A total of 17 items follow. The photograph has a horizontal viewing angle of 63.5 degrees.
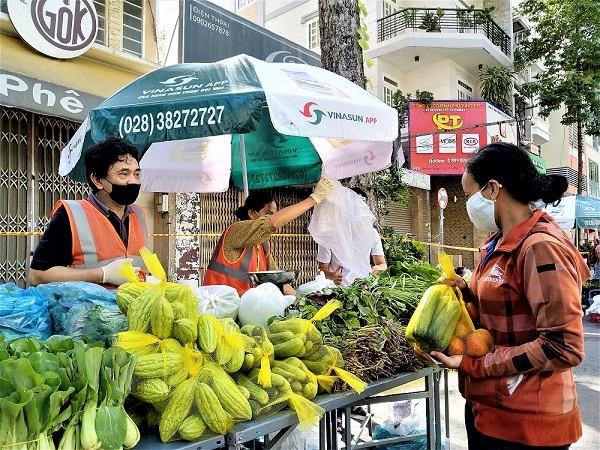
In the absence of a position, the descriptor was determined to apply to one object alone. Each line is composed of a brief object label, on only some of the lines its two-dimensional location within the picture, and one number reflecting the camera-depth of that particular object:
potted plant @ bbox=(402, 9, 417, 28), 17.98
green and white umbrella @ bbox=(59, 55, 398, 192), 2.90
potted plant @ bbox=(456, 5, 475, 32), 18.86
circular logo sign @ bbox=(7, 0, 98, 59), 5.89
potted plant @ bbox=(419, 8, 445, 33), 18.25
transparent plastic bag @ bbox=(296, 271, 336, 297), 2.76
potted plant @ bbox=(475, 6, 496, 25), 19.03
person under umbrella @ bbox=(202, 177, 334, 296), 3.38
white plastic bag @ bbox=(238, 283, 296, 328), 2.32
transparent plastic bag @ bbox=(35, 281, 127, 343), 1.87
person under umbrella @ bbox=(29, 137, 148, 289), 2.54
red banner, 17.59
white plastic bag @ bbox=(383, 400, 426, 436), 3.46
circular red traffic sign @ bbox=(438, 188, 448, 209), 11.57
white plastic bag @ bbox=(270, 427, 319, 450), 2.86
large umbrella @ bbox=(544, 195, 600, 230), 13.78
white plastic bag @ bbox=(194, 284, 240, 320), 2.30
